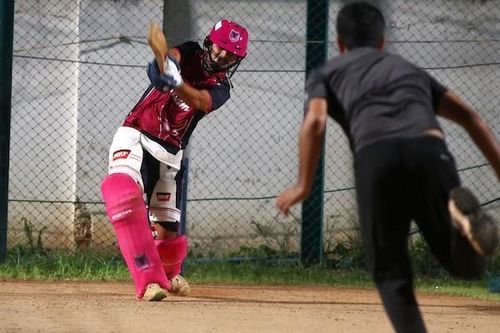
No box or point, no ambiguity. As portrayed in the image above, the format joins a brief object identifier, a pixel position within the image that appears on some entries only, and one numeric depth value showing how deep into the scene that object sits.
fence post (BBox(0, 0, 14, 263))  19.86
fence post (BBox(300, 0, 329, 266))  21.64
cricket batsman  16.05
